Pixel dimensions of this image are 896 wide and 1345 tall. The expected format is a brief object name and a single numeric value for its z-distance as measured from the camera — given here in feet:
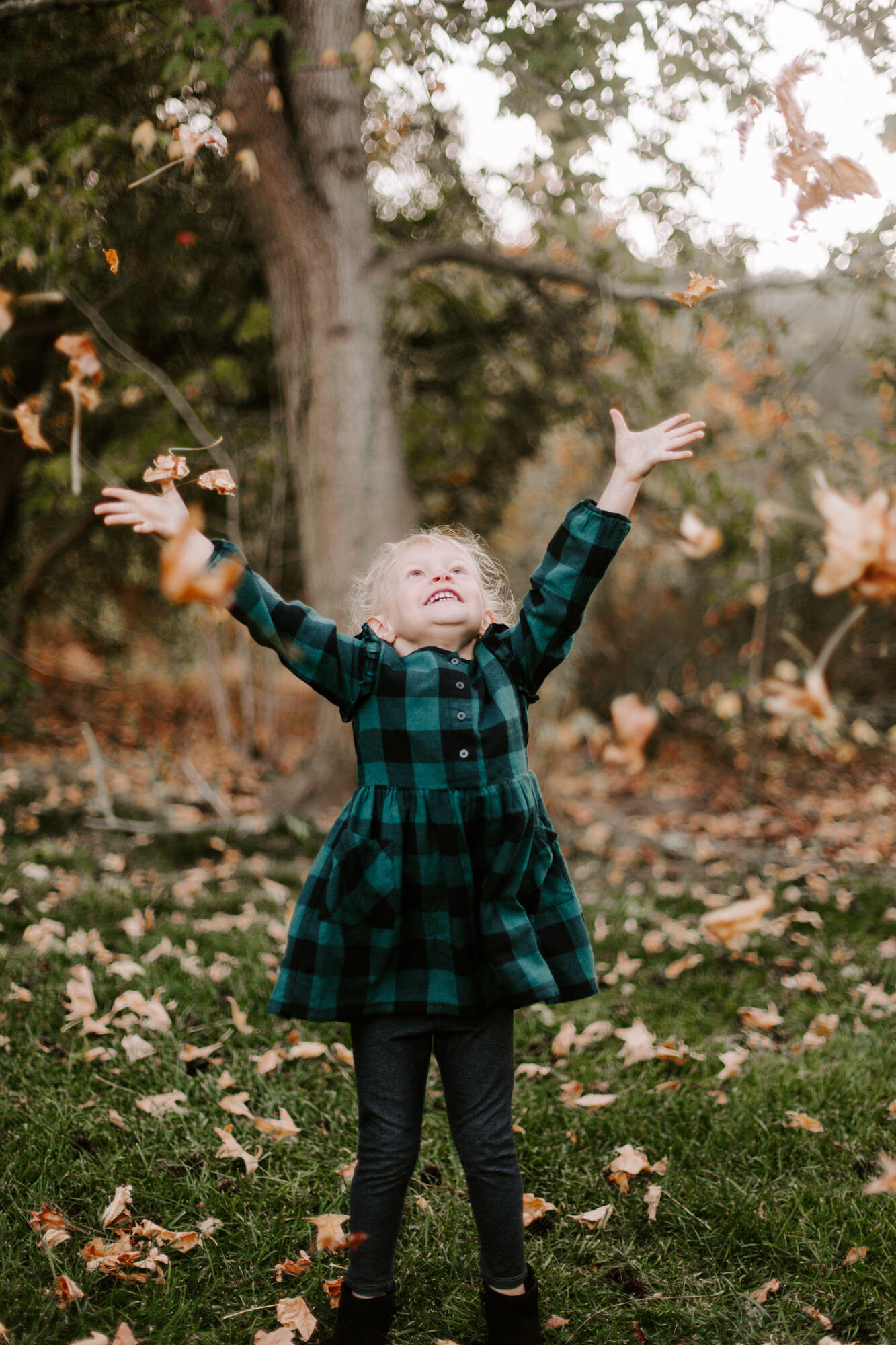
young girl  5.20
